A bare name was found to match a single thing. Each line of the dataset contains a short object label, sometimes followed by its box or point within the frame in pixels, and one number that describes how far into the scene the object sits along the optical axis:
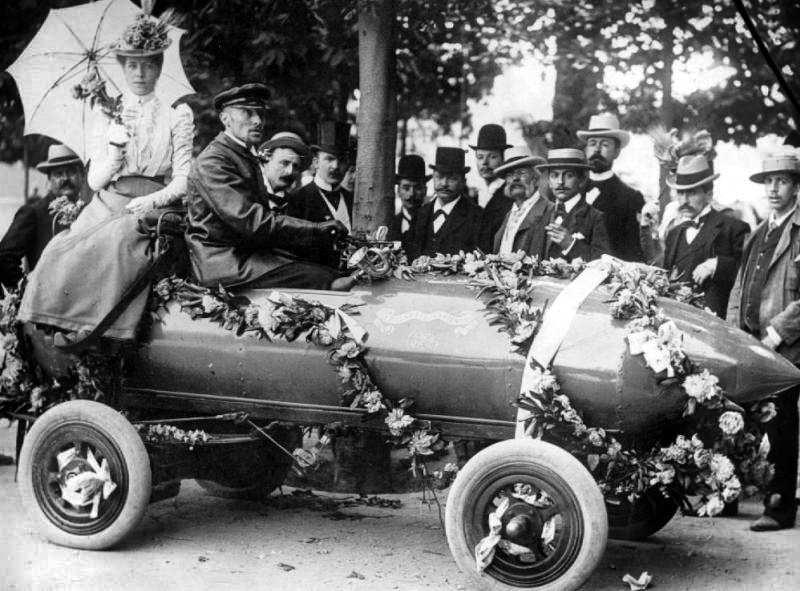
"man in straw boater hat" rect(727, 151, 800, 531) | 6.26
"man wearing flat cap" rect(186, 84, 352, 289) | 5.75
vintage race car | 4.76
